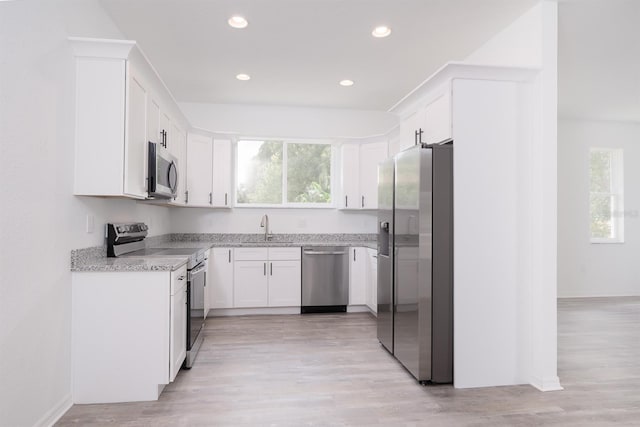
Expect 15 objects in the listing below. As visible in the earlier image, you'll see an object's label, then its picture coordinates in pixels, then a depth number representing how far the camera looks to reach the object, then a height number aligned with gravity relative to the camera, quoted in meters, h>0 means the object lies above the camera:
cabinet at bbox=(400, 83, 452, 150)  2.77 +0.82
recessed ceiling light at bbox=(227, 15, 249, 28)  3.02 +1.61
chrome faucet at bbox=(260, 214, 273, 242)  5.23 -0.08
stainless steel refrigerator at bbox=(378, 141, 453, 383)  2.71 -0.31
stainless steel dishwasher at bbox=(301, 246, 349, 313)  4.80 -0.73
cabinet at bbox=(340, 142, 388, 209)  5.21 +0.66
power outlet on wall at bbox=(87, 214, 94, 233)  2.63 -0.02
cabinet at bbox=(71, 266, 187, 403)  2.38 -0.73
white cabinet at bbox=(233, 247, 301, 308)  4.68 -0.71
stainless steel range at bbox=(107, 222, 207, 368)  2.94 -0.29
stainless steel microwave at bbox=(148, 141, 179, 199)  2.93 +0.40
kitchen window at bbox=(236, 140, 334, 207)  5.41 +0.69
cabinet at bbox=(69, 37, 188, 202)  2.44 +0.67
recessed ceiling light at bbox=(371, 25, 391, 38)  3.16 +1.61
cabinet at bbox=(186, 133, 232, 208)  4.80 +0.63
